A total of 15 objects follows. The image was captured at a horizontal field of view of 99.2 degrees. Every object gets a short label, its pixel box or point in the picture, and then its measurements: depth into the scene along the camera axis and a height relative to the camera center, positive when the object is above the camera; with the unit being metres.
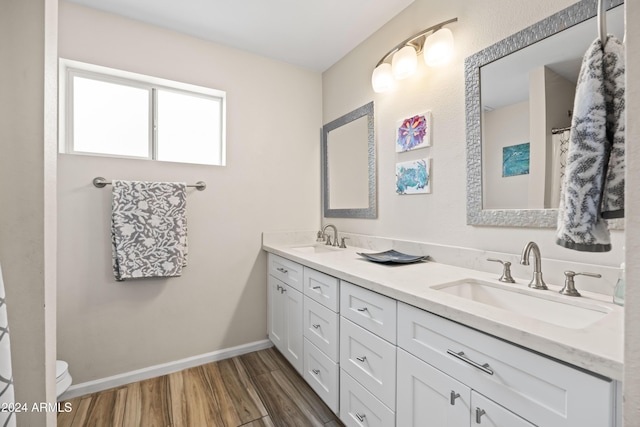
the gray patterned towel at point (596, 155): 0.59 +0.13
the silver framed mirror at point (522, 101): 1.02 +0.52
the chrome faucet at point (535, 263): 1.03 -0.19
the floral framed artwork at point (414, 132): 1.58 +0.50
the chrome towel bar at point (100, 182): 1.71 +0.20
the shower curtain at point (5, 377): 0.58 -0.36
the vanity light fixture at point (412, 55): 1.44 +0.92
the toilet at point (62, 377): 1.46 -0.90
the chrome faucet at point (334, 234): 2.28 -0.18
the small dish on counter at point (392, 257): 1.49 -0.26
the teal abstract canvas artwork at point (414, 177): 1.59 +0.23
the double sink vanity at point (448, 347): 0.61 -0.41
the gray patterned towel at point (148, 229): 1.72 -0.10
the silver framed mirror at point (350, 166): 2.04 +0.40
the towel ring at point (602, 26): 0.59 +0.42
